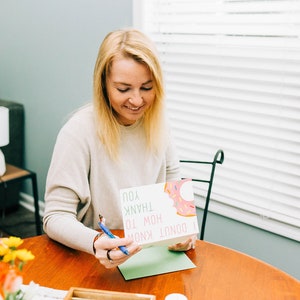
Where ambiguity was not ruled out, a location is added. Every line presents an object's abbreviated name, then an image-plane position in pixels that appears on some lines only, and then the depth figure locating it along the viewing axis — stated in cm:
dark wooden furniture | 270
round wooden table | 115
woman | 140
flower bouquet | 65
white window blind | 192
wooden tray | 95
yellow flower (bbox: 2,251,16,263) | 72
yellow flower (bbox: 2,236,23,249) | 74
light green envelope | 122
